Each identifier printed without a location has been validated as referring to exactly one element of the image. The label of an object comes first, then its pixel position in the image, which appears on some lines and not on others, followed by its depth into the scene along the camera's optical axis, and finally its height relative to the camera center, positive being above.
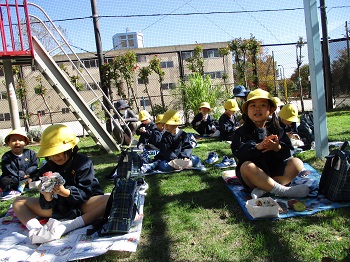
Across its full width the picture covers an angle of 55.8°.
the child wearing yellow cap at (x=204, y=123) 8.94 -0.49
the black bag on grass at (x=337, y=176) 3.00 -0.78
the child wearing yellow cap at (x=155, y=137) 6.78 -0.56
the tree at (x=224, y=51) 13.03 +2.04
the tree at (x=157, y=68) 12.60 +1.59
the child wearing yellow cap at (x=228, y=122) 7.59 -0.44
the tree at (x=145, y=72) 12.70 +1.46
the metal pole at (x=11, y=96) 6.71 +0.56
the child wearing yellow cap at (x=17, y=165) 4.52 -0.62
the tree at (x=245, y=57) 12.65 +1.69
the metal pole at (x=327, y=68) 12.70 +0.96
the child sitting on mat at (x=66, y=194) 2.98 -0.71
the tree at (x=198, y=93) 11.38 +0.42
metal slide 6.82 +0.43
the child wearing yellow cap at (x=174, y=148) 5.06 -0.66
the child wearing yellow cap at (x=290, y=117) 5.60 -0.35
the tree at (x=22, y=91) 11.82 +1.15
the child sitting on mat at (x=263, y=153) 3.26 -0.56
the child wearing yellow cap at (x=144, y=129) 7.40 -0.41
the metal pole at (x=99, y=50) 9.83 +2.00
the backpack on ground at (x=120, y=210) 2.76 -0.83
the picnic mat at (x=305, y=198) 2.95 -0.99
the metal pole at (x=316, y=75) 4.60 +0.26
